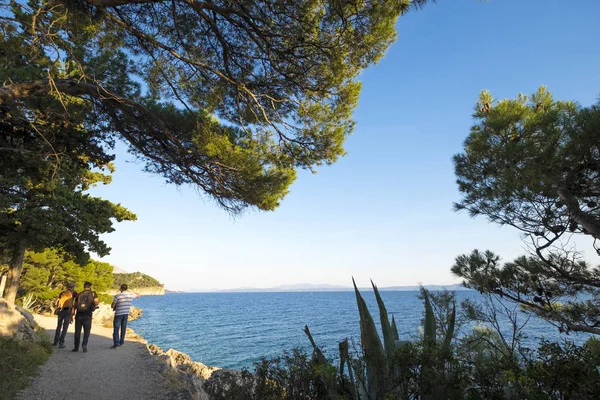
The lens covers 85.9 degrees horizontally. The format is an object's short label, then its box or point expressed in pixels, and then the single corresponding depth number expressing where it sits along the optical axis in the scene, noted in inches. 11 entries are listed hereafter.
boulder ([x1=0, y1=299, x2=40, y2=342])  244.5
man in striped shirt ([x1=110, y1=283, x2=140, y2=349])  287.3
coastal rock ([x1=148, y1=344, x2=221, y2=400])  200.8
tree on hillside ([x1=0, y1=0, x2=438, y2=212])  177.9
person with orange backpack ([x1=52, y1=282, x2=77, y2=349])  287.4
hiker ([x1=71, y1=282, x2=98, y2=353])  275.3
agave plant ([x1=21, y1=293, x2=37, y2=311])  705.0
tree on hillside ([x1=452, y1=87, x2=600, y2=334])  166.2
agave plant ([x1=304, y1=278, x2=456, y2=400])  91.0
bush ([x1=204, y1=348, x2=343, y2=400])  92.4
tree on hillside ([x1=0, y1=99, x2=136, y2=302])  237.8
